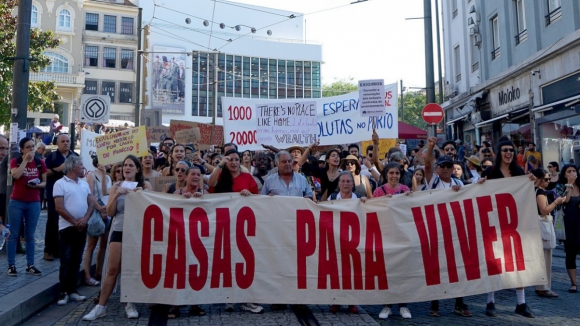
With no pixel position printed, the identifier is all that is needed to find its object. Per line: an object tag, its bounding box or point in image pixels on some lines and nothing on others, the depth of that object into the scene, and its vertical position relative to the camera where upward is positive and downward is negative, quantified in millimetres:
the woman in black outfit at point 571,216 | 7289 -328
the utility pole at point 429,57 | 12906 +3274
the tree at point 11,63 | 16656 +4495
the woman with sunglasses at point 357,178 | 7285 +240
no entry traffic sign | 12688 +1882
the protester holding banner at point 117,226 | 5918 -321
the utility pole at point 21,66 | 9055 +2258
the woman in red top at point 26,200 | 7344 -14
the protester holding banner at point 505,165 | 6566 +348
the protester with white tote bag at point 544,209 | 6938 -211
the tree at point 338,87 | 79825 +16364
